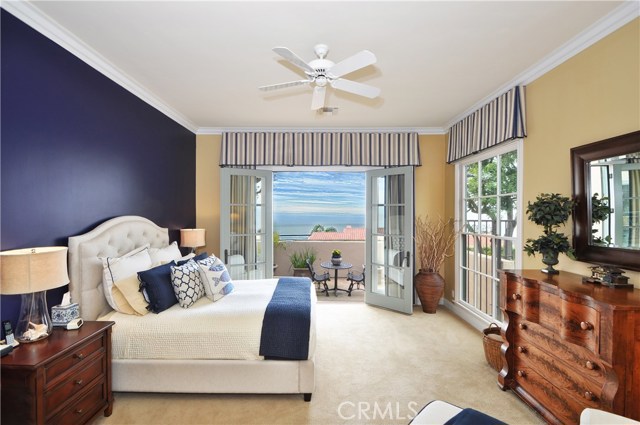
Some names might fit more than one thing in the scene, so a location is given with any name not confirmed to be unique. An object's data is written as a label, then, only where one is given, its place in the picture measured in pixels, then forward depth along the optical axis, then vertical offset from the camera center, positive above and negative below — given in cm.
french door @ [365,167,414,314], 437 -39
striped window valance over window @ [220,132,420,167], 455 +94
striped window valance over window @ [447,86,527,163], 291 +94
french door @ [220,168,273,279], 441 -15
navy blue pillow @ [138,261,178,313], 244 -61
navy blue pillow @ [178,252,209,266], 296 -47
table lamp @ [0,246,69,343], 165 -36
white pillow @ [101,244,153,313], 240 -45
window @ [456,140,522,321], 324 -14
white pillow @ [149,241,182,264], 303 -42
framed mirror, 187 +7
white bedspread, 228 -92
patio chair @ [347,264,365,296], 525 -112
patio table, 533 -94
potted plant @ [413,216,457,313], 425 -61
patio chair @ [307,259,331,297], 528 -115
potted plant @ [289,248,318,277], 645 -99
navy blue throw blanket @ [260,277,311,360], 227 -90
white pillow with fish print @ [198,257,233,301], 275 -61
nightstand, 157 -92
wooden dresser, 157 -82
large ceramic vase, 424 -106
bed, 228 -111
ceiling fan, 190 +95
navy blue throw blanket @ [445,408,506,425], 129 -88
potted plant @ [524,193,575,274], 222 -9
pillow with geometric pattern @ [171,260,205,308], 258 -61
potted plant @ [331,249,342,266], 549 -82
